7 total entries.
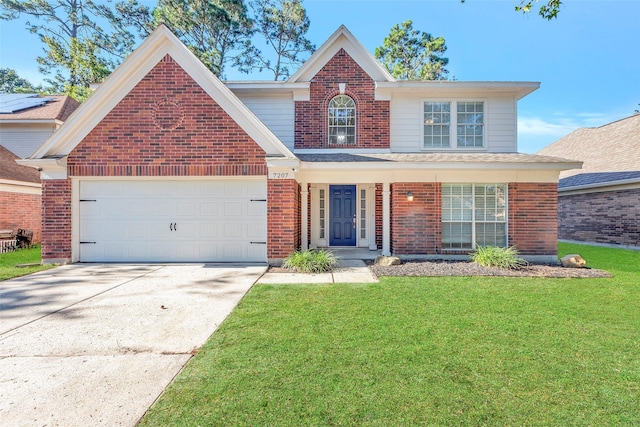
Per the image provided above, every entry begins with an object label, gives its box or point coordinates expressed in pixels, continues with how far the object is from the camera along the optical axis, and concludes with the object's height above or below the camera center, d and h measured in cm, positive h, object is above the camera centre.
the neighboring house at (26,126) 1390 +423
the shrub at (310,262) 731 -120
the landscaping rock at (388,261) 784 -124
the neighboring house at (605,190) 1164 +107
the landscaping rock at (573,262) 770 -124
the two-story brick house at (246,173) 784 +117
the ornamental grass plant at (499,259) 759 -115
